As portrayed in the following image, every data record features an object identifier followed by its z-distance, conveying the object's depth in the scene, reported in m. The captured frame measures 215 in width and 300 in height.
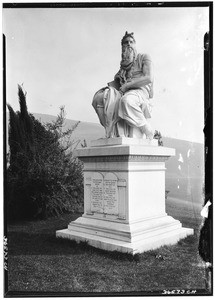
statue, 5.15
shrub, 7.05
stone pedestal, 4.69
